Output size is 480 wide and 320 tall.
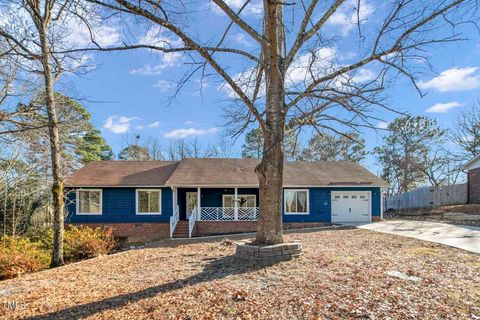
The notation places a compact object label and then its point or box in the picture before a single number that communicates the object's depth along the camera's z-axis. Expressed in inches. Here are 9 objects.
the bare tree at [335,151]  1443.2
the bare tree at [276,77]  271.0
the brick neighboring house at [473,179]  813.9
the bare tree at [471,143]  1088.2
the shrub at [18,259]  326.7
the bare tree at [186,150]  1502.2
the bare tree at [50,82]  316.8
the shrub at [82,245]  442.9
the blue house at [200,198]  680.4
